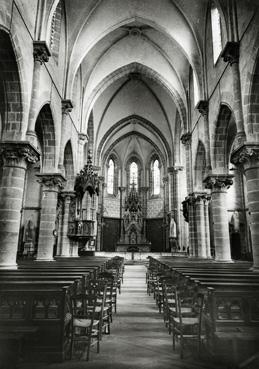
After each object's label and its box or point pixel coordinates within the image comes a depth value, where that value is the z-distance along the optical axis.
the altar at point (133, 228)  30.17
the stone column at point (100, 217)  29.28
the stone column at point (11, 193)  9.12
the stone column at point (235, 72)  10.84
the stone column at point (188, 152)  19.50
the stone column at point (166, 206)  31.17
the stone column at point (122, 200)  34.21
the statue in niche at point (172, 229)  26.03
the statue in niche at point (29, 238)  22.89
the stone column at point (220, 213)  13.62
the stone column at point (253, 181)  9.67
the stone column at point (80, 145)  19.55
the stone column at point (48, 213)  13.17
